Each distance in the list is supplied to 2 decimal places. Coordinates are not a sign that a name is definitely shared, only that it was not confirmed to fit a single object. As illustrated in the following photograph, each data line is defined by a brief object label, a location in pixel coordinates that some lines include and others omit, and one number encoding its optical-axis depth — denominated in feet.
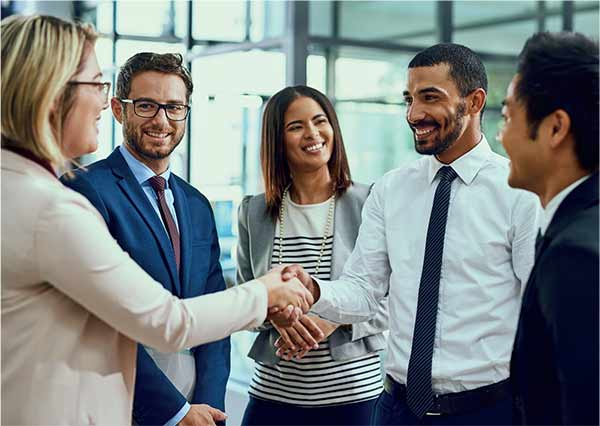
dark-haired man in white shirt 6.93
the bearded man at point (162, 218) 7.43
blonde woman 5.09
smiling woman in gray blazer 8.60
